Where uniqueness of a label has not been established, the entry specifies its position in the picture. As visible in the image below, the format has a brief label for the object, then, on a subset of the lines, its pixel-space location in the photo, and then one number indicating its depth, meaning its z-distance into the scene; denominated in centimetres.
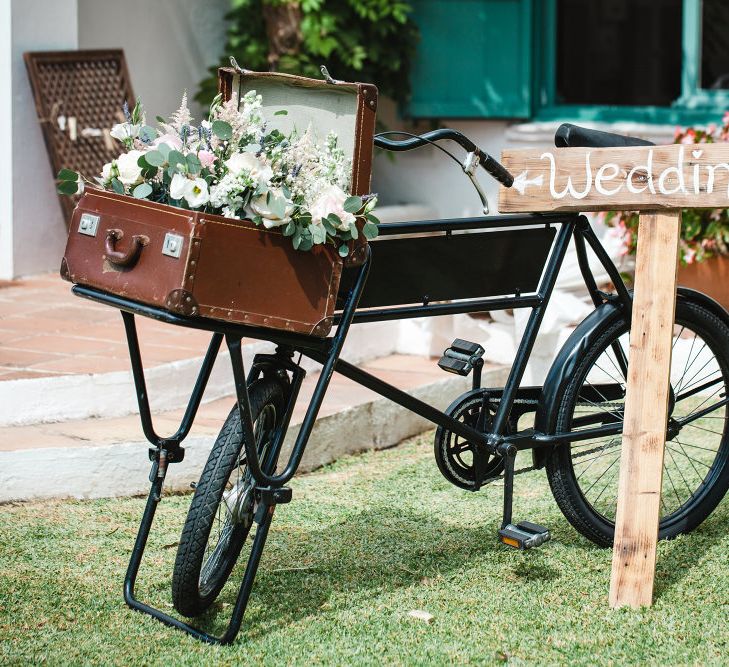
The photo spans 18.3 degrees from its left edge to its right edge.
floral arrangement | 496
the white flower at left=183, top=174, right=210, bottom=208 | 495
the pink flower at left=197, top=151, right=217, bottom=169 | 504
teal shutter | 1419
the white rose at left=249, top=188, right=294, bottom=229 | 492
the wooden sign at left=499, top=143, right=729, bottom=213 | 575
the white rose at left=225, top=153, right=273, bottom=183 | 495
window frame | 1335
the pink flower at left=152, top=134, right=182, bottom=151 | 515
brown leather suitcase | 484
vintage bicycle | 537
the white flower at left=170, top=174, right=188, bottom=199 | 495
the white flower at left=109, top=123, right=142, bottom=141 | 521
